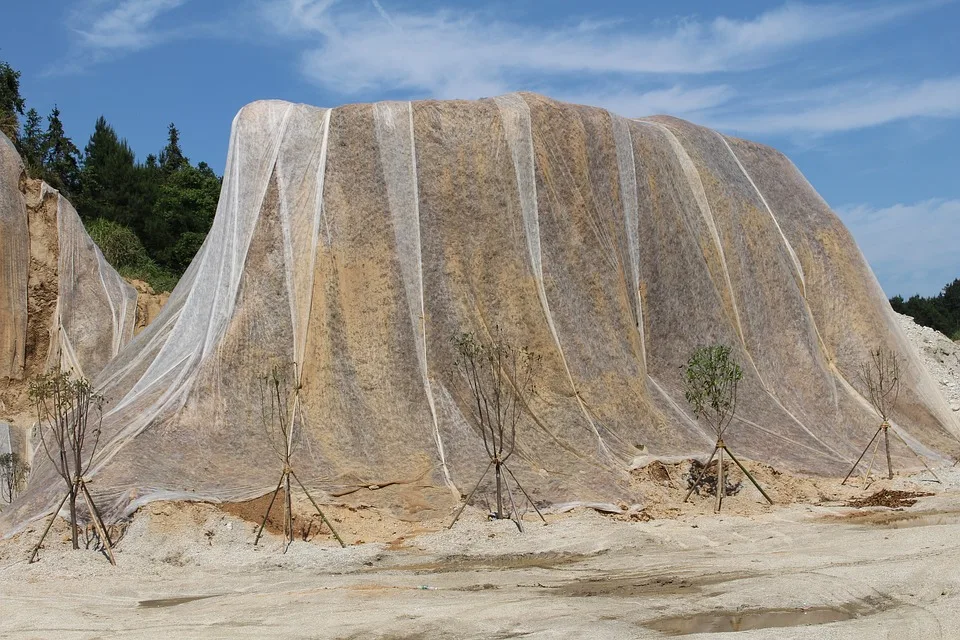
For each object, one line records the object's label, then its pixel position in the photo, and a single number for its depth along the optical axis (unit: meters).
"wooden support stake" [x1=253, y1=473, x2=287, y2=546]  15.23
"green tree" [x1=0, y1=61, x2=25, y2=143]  38.75
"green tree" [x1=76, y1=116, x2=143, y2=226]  43.94
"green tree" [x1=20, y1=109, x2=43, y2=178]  39.98
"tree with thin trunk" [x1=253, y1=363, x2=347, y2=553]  17.64
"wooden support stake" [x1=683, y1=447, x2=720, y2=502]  18.09
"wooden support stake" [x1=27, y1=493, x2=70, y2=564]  14.45
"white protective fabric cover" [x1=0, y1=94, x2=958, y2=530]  17.73
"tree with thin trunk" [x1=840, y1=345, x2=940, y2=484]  22.91
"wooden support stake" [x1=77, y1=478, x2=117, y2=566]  14.60
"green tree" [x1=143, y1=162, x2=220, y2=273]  43.56
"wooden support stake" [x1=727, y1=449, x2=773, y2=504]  17.52
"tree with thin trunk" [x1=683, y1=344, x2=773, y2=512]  17.66
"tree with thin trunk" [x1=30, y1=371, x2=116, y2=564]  14.75
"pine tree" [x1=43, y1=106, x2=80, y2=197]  44.62
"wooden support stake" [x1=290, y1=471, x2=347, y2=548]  15.41
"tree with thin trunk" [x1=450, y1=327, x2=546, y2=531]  18.22
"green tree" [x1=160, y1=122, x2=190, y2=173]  54.31
